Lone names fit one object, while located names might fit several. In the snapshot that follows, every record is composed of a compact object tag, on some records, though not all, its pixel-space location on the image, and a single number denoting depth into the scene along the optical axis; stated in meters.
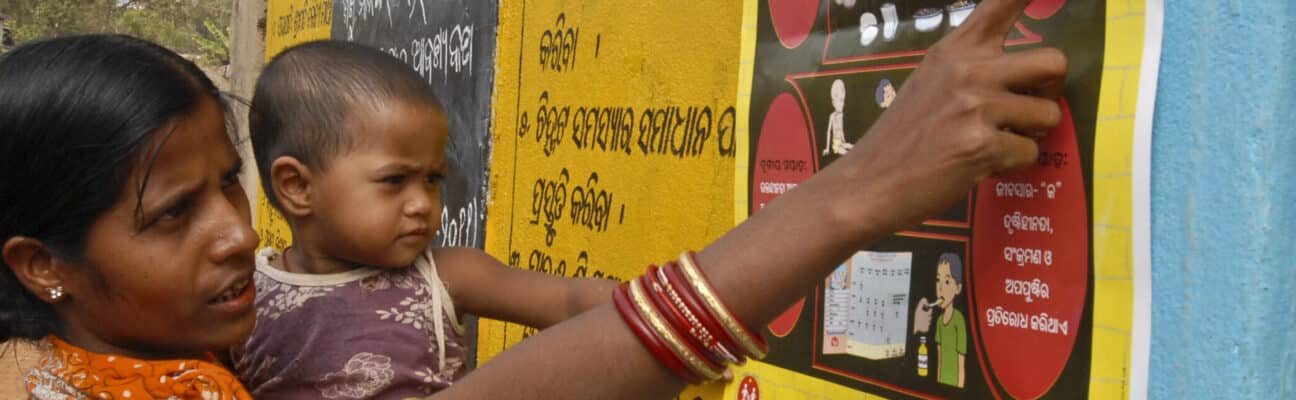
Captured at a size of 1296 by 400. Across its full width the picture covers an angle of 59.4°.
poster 1.43
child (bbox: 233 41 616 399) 1.83
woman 1.14
